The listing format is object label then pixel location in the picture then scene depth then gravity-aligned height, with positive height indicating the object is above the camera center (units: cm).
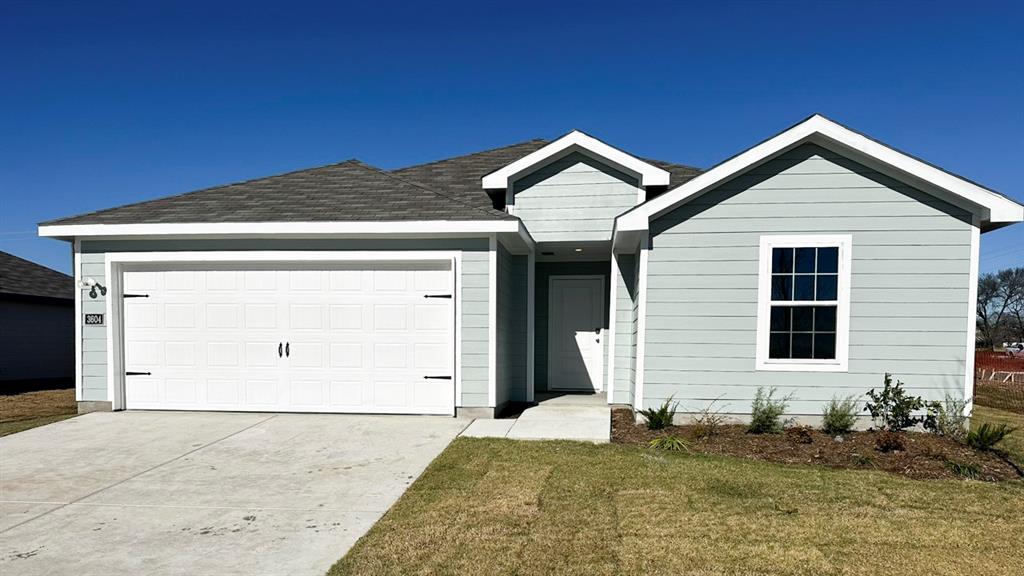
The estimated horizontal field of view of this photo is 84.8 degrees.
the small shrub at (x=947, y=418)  704 -185
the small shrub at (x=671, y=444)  651 -208
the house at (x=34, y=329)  1377 -191
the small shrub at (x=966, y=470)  556 -200
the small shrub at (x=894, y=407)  707 -173
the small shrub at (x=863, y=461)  595 -204
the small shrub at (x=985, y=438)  629 -188
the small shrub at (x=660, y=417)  745 -201
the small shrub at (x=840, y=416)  714 -188
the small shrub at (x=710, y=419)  739 -204
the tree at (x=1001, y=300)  5338 -277
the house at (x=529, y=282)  730 -25
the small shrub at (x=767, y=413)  723 -189
